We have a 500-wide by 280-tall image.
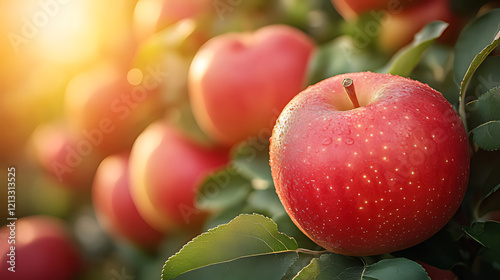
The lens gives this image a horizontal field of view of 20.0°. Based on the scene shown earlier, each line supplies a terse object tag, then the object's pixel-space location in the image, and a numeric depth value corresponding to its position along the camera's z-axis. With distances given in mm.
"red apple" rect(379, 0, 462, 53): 672
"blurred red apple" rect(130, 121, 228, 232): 769
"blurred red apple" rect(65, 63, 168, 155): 905
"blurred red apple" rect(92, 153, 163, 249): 879
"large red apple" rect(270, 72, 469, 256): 569
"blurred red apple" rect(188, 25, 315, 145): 727
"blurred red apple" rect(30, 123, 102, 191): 1055
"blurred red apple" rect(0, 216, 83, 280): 979
